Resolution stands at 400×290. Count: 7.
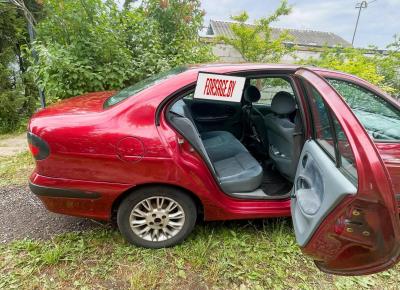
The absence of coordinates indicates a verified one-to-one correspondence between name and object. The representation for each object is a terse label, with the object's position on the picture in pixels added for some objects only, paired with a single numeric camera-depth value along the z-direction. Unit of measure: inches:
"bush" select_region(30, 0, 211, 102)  144.4
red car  60.1
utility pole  689.8
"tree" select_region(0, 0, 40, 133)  222.2
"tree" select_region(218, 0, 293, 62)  281.5
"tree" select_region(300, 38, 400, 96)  223.4
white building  300.8
